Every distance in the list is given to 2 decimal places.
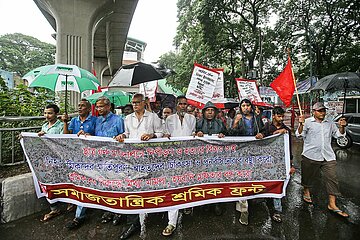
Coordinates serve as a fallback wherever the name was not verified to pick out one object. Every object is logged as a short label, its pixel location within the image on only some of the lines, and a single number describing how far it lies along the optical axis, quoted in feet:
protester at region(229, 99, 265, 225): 11.39
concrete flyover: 30.42
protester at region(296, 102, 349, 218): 11.76
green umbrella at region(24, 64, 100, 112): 11.63
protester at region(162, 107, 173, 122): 12.51
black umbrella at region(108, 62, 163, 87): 12.59
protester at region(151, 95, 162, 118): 19.87
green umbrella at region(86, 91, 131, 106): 24.56
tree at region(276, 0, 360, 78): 51.85
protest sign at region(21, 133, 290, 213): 9.84
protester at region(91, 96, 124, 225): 10.67
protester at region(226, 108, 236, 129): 25.55
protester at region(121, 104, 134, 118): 19.84
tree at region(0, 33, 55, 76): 103.52
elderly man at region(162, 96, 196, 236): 11.16
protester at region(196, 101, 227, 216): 11.99
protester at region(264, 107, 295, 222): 10.97
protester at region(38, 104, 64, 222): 10.98
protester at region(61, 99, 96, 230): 11.19
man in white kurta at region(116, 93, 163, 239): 10.17
